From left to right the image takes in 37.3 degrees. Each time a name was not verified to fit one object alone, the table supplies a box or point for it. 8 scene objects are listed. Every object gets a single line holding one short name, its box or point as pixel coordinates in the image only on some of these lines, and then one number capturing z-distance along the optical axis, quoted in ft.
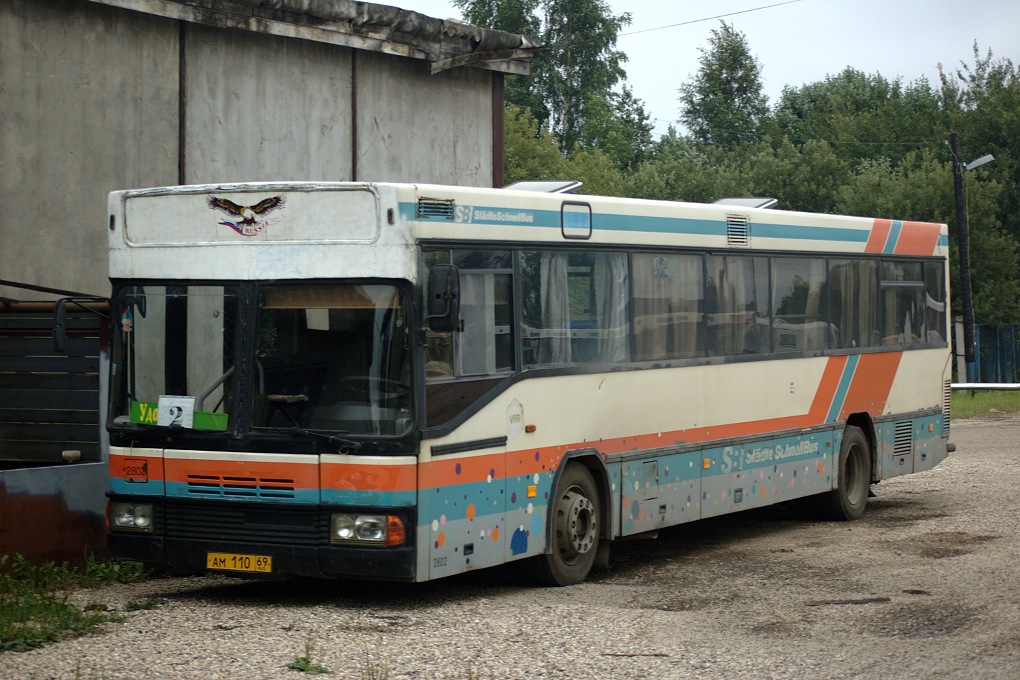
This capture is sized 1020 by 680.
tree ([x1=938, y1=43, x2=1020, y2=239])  164.35
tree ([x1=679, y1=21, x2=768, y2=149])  257.14
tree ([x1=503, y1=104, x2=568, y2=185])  193.16
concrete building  45.37
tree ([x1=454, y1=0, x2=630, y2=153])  220.02
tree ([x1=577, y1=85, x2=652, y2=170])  225.76
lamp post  126.31
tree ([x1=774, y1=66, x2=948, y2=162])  212.02
